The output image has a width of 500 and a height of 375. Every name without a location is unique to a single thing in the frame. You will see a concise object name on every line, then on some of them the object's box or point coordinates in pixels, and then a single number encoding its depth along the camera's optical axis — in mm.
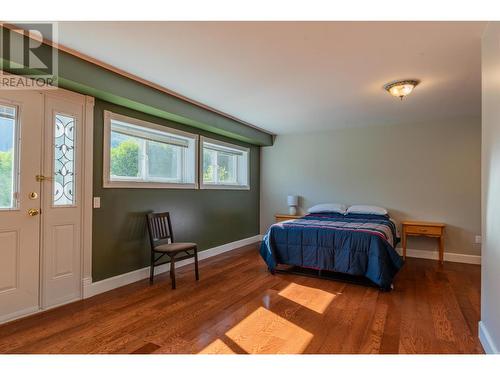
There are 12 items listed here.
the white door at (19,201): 2336
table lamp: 5609
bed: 3160
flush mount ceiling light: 2921
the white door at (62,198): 2615
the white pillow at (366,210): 4588
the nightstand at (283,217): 5355
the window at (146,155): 3254
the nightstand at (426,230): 4277
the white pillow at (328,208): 4885
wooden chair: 3203
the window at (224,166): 4734
